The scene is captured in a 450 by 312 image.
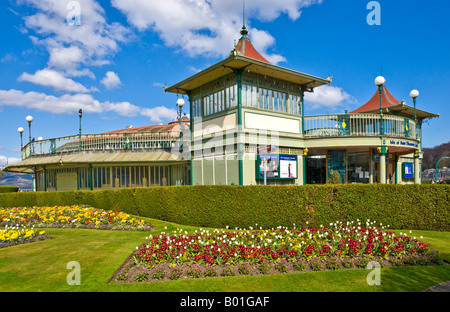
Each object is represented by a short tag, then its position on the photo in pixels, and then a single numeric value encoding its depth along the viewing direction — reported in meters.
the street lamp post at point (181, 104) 24.86
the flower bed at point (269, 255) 8.11
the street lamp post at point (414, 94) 24.59
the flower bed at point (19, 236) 11.40
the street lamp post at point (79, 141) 26.76
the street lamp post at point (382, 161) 21.39
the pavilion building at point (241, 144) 19.39
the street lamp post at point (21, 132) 33.00
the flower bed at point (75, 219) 15.08
